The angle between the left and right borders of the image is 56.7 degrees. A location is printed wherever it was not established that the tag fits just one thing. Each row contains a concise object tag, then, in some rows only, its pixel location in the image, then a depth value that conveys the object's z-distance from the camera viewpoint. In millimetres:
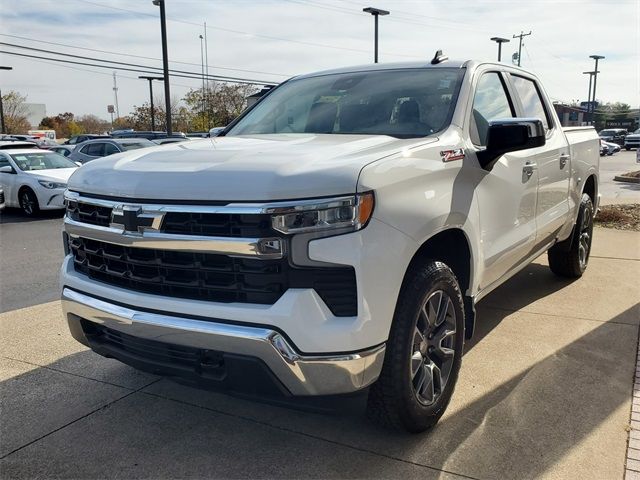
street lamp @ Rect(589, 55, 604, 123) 72244
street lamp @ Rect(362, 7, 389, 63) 27984
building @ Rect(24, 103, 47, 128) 87938
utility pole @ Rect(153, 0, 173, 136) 21197
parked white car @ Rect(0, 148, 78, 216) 12727
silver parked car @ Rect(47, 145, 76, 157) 23312
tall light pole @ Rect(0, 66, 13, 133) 45322
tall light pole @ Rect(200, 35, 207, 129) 49047
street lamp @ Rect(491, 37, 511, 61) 38688
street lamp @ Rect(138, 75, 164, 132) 46825
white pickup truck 2434
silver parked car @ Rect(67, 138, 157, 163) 16016
